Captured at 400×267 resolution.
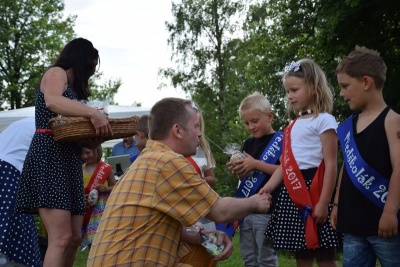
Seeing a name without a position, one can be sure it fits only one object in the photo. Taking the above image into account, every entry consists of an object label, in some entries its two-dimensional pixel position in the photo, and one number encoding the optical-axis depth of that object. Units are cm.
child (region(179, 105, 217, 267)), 354
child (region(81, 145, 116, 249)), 748
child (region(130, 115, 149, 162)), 603
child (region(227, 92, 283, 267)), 504
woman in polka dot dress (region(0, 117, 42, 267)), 518
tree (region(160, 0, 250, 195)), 3594
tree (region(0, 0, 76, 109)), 3262
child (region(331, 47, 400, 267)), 368
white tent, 1077
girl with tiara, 430
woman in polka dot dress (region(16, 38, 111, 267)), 443
